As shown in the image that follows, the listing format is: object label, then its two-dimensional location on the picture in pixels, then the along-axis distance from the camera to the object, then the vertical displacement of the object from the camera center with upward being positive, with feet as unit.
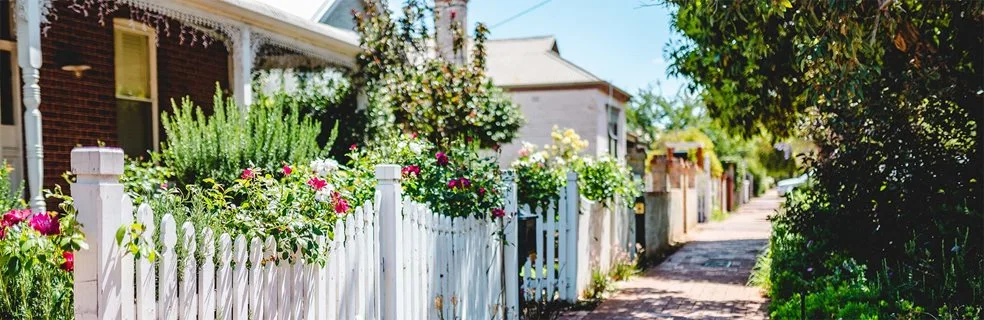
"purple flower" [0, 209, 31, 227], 10.19 -0.78
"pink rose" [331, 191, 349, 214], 13.71 -0.88
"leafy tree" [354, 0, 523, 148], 35.55 +3.00
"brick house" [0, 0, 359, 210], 25.91 +3.22
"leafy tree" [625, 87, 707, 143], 190.39 +7.43
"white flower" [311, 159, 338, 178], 17.78 -0.36
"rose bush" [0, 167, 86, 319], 9.16 -1.28
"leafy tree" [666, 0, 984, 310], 20.90 +0.80
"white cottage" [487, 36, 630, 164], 69.05 +4.36
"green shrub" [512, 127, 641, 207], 27.20 -1.08
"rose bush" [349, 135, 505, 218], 18.94 -0.61
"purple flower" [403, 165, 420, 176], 18.80 -0.47
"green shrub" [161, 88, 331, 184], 24.16 +0.21
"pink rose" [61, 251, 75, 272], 9.72 -1.27
